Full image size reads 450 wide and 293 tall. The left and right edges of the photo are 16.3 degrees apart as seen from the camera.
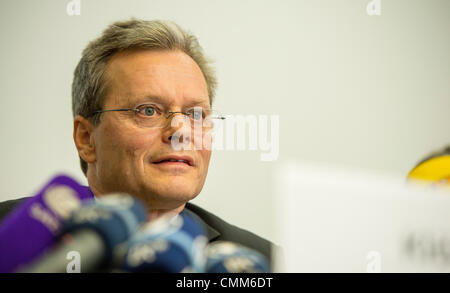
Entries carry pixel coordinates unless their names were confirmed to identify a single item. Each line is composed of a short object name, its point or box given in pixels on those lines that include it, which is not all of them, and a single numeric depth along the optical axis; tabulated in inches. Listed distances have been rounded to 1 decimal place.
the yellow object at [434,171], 78.3
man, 76.2
